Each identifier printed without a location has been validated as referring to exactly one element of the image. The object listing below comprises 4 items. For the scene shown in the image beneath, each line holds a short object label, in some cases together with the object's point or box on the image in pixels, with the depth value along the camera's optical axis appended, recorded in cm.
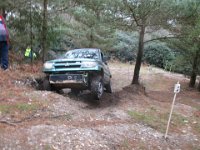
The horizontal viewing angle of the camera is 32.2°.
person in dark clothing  1173
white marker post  922
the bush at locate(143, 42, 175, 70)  3231
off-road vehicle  1039
